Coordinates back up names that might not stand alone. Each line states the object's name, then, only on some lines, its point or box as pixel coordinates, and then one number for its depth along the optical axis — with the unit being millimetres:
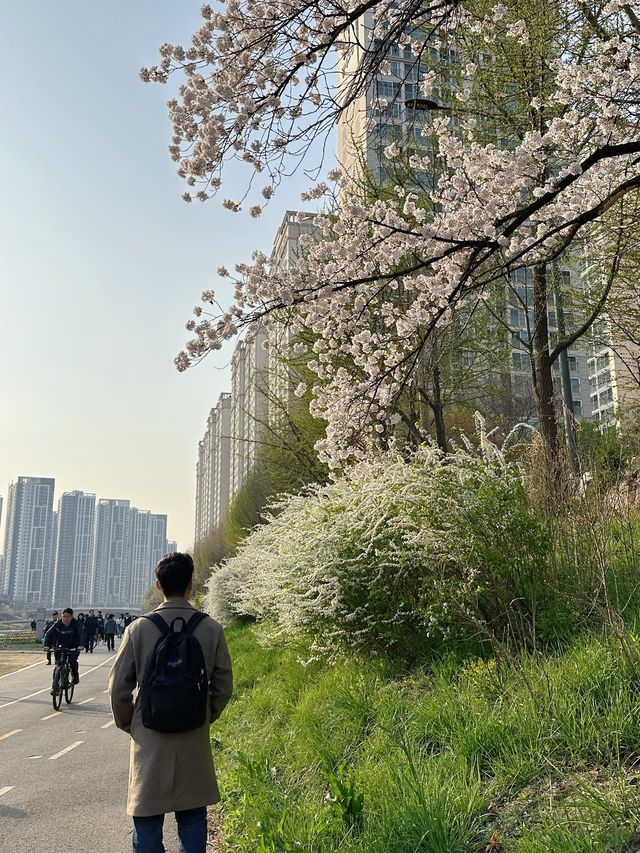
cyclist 14445
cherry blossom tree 6230
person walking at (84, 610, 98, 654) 25553
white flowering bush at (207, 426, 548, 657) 6102
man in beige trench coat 3484
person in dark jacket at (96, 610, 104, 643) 37500
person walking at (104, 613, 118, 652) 36656
